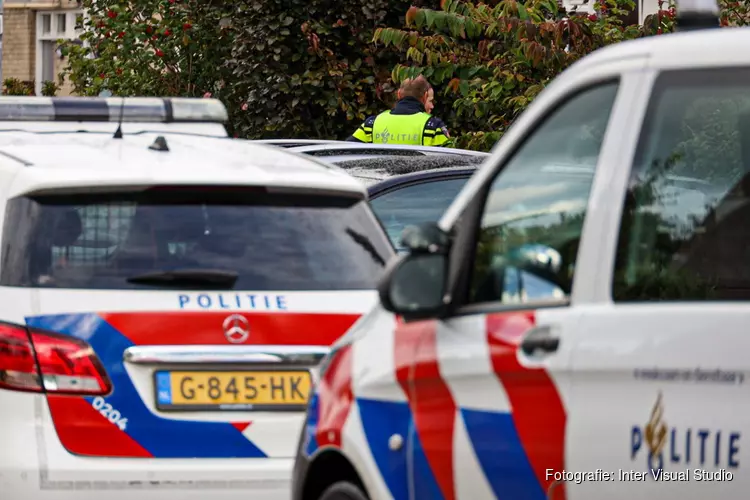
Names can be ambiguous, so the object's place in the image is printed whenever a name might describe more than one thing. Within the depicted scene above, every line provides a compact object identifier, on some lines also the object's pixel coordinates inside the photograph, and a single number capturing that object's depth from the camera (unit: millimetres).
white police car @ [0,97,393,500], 11672
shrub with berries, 43719
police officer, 26953
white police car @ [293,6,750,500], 7020
